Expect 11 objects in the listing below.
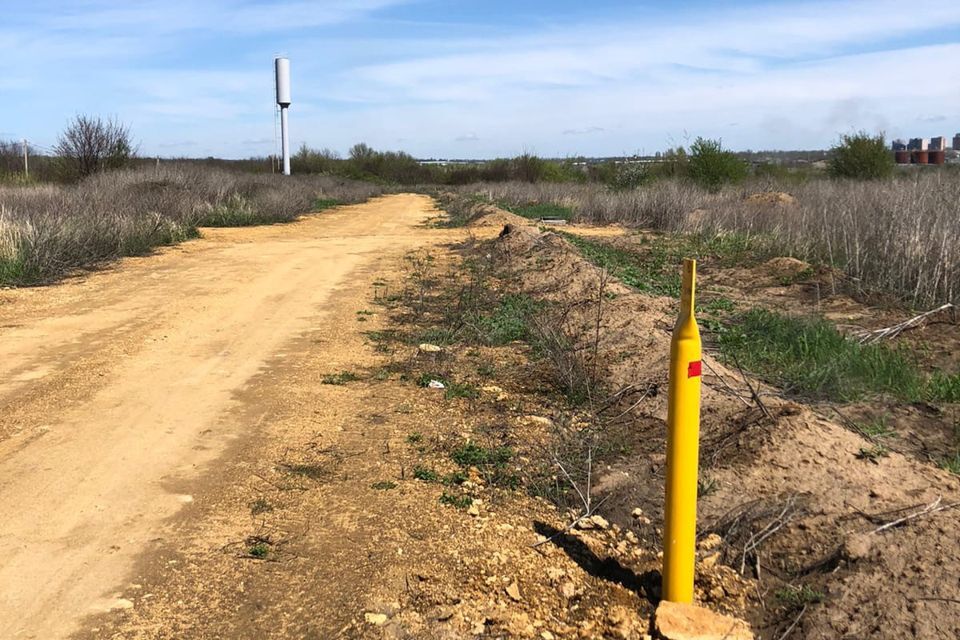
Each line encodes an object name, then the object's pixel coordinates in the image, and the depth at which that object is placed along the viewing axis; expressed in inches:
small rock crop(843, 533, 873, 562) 134.3
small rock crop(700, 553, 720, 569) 138.9
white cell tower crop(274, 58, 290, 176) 1849.2
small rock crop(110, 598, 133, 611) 127.0
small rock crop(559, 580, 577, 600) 132.8
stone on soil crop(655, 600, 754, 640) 117.3
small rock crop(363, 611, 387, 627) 123.1
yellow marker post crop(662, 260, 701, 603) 110.5
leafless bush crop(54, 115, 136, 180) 983.6
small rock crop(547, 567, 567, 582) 137.6
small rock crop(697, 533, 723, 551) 144.8
